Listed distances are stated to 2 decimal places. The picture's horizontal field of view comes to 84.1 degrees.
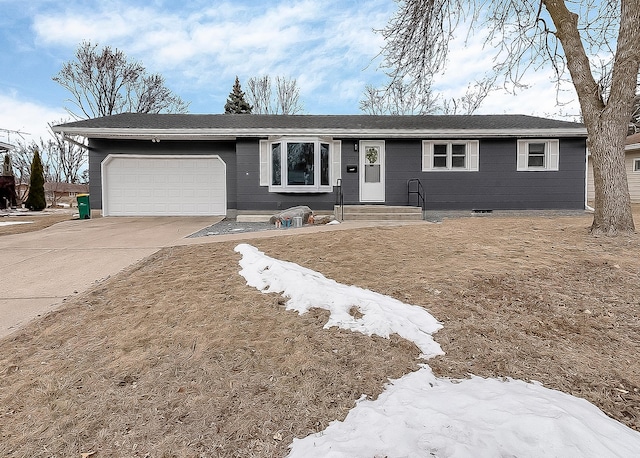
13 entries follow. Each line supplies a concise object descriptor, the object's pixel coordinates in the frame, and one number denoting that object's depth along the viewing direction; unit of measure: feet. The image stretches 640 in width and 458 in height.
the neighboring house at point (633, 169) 55.67
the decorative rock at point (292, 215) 30.60
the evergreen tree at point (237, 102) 93.61
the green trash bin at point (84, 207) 37.52
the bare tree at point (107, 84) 78.28
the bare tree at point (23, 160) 79.56
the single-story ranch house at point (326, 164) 35.91
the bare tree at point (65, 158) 87.76
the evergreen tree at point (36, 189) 55.47
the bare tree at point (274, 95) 91.25
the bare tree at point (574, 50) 19.60
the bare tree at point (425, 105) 82.94
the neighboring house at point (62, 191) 73.26
